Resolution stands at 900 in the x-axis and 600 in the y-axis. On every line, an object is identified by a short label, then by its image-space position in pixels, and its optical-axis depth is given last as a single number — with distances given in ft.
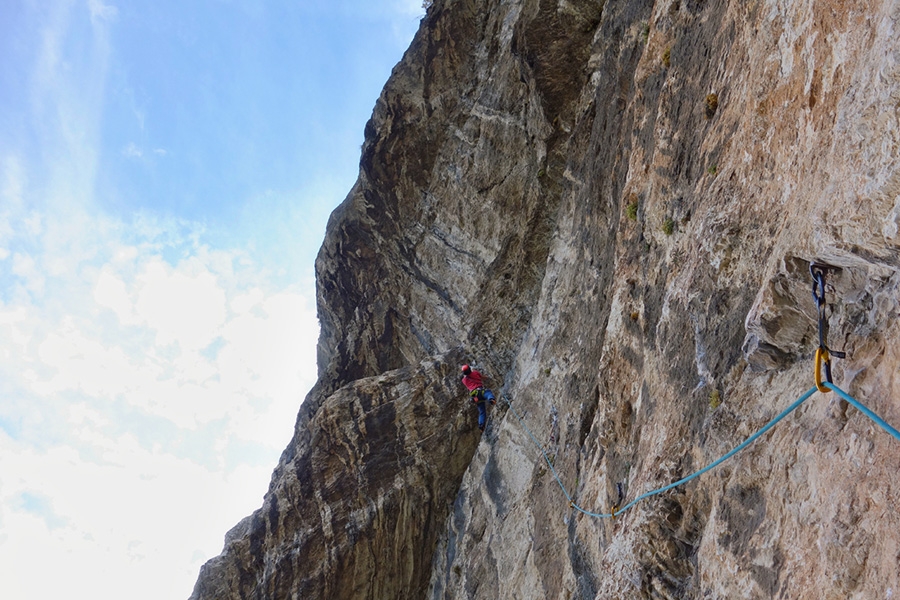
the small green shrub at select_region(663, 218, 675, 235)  30.27
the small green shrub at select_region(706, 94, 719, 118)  27.94
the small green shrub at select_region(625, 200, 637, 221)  34.37
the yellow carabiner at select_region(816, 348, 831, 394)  14.94
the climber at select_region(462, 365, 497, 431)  53.98
